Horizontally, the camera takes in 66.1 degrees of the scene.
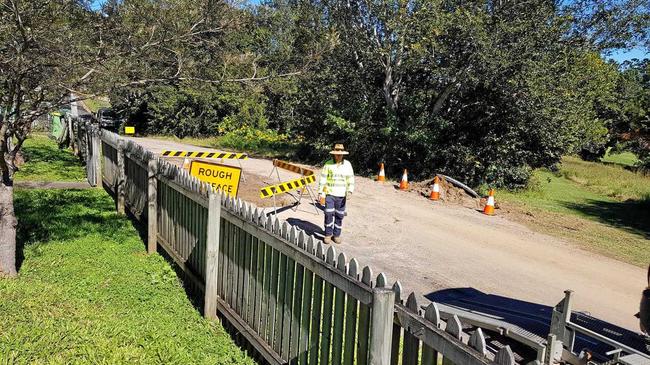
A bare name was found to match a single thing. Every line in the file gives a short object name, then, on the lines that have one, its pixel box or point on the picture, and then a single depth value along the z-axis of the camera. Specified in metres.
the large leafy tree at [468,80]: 16.58
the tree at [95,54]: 5.18
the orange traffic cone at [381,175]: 18.67
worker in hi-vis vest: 8.94
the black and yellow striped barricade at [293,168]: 12.84
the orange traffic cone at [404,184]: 16.95
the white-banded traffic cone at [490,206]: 13.61
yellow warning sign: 9.10
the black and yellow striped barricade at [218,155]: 13.52
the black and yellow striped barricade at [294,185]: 10.16
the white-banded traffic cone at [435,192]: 15.16
